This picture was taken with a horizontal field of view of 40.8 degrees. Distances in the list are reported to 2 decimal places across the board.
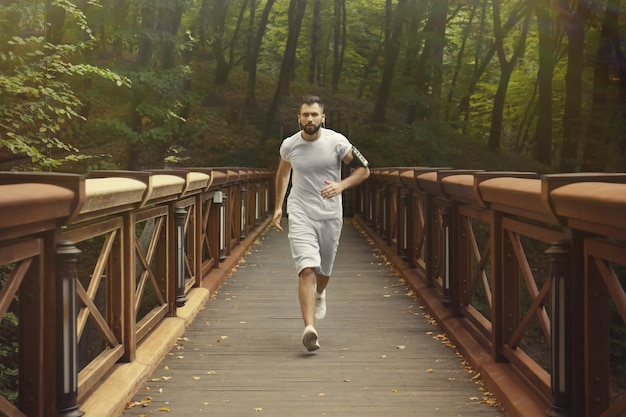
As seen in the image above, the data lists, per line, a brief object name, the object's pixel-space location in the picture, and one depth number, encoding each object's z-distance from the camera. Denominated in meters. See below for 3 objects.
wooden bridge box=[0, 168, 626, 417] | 3.56
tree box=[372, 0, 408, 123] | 30.86
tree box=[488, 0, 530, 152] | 33.16
